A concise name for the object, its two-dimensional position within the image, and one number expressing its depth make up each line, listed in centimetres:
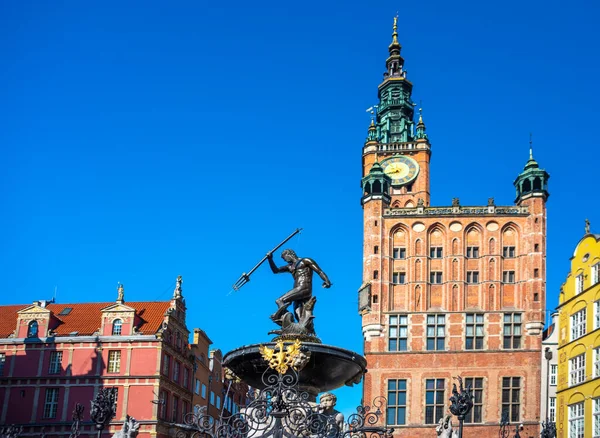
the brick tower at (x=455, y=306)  4678
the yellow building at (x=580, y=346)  3591
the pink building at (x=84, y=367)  4481
